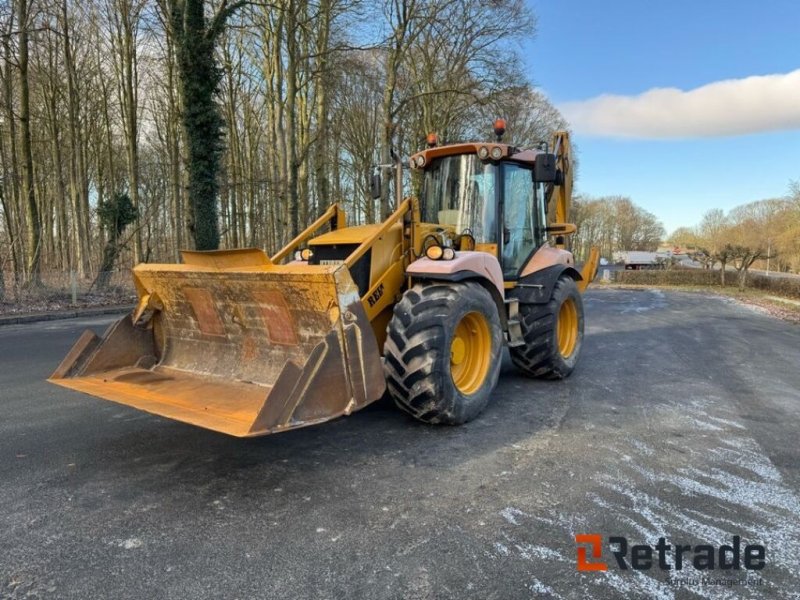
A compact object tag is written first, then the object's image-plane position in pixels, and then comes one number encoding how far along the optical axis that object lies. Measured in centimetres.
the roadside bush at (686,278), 3488
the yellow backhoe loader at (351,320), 382
